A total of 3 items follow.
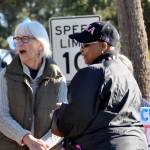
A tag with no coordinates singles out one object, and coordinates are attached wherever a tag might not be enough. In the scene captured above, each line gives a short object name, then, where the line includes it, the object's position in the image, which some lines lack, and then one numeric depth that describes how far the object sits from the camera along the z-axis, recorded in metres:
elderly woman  8.52
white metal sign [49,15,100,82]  12.89
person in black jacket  7.02
